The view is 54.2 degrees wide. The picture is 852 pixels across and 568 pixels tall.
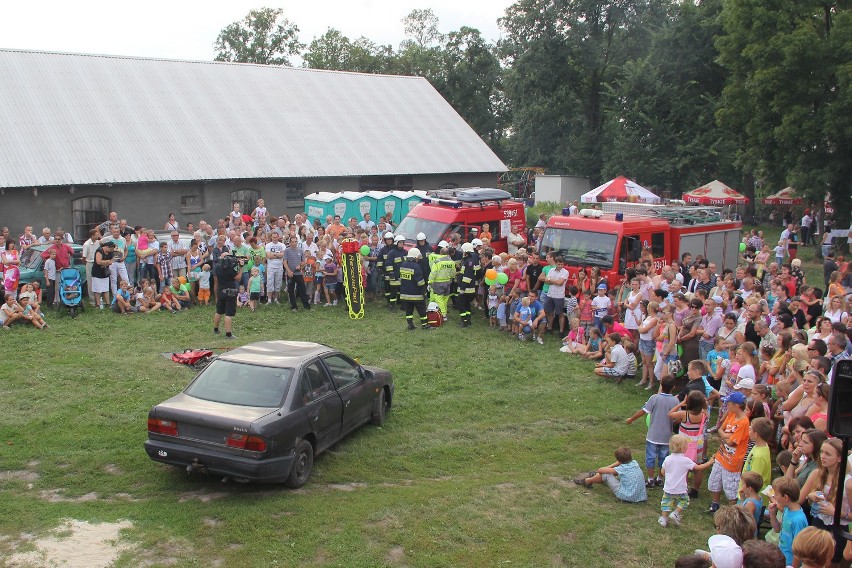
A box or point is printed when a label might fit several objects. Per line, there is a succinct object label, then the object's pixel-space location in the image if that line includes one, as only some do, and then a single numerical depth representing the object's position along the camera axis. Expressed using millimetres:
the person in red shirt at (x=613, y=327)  14547
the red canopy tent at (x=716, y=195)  36062
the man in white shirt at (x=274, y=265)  18578
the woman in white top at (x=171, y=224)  21656
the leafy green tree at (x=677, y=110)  39250
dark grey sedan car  8430
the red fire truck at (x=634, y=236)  17219
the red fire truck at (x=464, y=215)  19906
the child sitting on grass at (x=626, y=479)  9094
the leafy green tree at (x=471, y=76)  54906
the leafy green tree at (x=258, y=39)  61531
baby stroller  16969
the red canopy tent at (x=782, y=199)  37250
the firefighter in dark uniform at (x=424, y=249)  17266
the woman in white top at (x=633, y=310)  14453
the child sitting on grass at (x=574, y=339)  15301
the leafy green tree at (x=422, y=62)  54625
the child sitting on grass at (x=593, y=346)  14789
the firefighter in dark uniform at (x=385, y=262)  17750
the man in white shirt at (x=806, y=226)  32062
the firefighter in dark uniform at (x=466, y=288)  17219
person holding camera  15136
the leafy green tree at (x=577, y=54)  45719
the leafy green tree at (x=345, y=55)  57219
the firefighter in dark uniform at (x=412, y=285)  16766
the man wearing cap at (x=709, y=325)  12828
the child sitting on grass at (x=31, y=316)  15984
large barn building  24797
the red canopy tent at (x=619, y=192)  31500
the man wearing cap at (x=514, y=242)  20859
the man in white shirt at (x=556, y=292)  16344
